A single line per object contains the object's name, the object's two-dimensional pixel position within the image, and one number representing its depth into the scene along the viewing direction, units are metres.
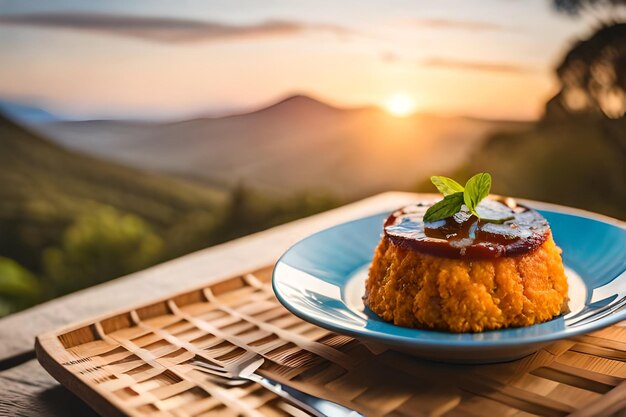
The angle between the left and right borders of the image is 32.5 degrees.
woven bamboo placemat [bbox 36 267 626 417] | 0.44
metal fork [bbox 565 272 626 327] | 0.46
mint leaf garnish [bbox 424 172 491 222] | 0.50
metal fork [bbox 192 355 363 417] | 0.44
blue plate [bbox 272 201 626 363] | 0.44
